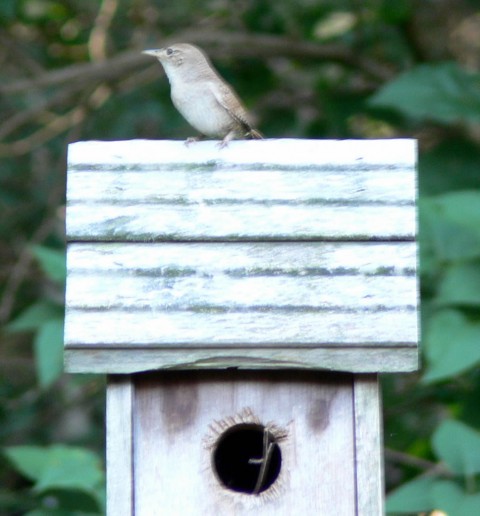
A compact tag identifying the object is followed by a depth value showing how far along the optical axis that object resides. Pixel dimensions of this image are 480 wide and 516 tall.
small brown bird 5.87
